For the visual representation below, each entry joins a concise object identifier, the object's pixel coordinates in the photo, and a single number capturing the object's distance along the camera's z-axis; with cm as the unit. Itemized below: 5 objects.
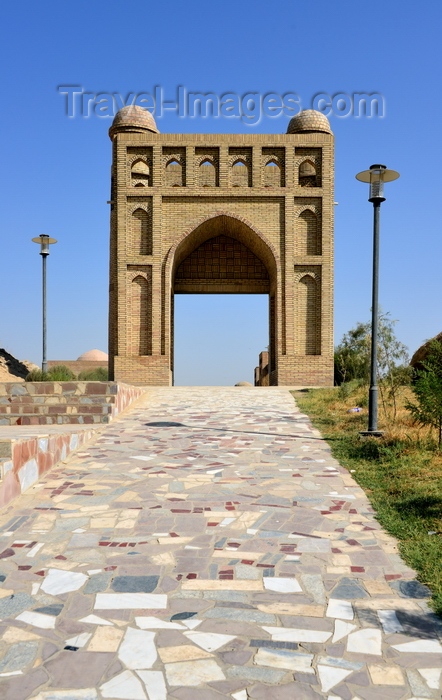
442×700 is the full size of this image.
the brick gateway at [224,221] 2116
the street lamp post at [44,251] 1743
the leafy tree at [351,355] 1903
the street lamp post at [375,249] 927
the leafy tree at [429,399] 797
